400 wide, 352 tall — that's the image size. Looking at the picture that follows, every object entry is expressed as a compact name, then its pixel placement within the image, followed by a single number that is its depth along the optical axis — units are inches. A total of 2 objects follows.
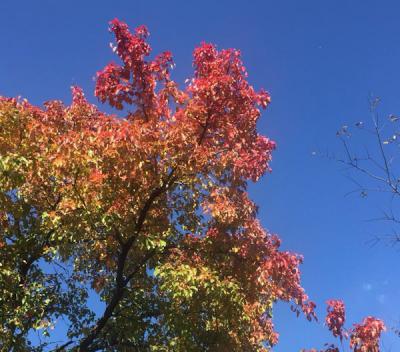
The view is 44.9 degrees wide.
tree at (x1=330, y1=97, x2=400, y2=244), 235.4
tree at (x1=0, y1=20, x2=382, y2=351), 359.3
